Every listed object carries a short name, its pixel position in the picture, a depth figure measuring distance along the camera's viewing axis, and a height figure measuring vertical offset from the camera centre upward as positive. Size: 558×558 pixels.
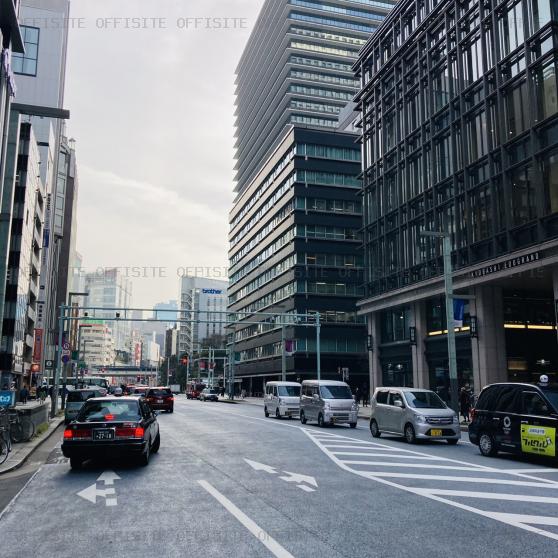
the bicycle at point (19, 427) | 18.47 -1.78
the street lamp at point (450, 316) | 26.75 +2.57
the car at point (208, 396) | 72.62 -3.02
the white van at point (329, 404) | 25.58 -1.40
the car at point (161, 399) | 38.88 -1.84
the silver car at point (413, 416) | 18.77 -1.46
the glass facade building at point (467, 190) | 30.25 +10.97
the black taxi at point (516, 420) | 13.78 -1.18
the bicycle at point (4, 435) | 14.50 -1.68
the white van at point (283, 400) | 31.70 -1.53
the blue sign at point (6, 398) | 17.44 -0.80
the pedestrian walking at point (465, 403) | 29.45 -1.55
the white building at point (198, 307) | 189.52 +20.85
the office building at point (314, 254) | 73.31 +15.27
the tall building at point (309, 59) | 107.38 +58.01
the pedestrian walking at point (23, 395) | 39.80 -1.64
